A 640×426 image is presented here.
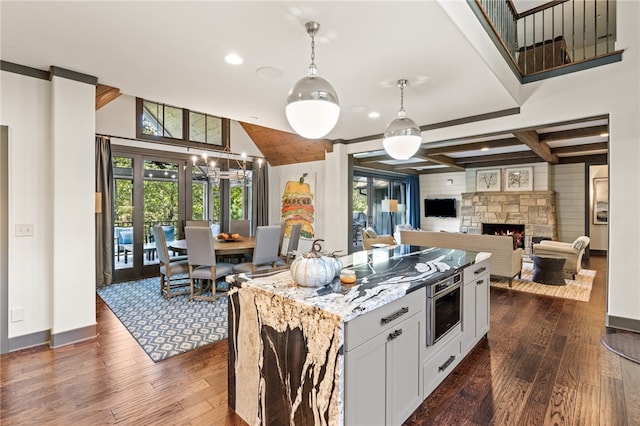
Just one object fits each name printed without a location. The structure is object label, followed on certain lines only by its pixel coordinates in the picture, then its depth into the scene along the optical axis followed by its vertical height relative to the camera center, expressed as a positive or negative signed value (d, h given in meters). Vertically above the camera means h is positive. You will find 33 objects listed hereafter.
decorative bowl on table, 5.22 -0.41
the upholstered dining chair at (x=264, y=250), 4.40 -0.54
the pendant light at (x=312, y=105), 1.93 +0.69
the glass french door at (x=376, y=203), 9.12 +0.31
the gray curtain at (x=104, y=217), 4.99 -0.05
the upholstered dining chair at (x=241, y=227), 6.23 -0.28
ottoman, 5.06 -0.96
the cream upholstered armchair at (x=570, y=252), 5.44 -0.71
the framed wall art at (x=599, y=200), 7.91 +0.32
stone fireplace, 7.89 +0.05
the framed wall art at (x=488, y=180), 8.68 +0.94
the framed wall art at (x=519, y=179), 8.16 +0.92
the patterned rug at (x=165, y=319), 2.99 -1.24
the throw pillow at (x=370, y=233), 6.16 -0.40
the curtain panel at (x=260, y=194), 7.31 +0.47
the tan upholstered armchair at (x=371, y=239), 5.84 -0.50
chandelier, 4.91 +0.94
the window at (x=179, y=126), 5.60 +1.73
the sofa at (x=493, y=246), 4.90 -0.56
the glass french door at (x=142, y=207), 5.44 +0.13
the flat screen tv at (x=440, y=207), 9.85 +0.20
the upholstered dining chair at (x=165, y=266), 4.22 -0.75
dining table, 4.41 -0.49
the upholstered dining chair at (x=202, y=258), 4.08 -0.60
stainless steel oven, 2.01 -0.66
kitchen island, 1.42 -0.71
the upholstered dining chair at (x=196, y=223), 5.78 -0.18
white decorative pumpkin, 1.77 -0.33
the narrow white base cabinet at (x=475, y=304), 2.55 -0.81
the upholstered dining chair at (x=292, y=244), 5.09 -0.51
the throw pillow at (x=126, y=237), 5.50 -0.42
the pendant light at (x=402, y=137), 2.72 +0.68
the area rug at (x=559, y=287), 4.61 -1.20
